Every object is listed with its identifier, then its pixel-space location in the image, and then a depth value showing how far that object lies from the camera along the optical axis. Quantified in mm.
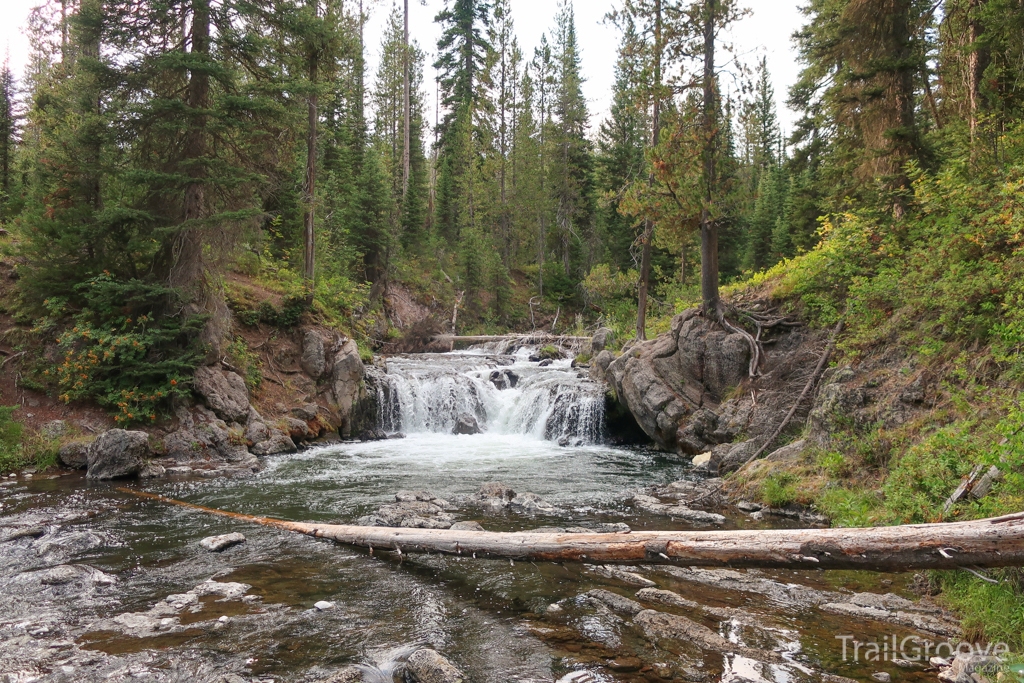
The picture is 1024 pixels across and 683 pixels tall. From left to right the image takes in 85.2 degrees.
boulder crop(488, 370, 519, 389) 20172
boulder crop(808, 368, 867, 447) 9023
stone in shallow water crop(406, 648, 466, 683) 4182
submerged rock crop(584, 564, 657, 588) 6070
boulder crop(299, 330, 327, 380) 16984
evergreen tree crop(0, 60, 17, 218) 22969
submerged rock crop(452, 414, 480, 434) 18297
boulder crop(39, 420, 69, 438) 11867
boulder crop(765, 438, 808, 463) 9734
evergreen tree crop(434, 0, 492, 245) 40750
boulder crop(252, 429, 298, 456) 13734
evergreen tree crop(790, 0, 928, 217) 11531
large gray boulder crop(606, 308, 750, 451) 14172
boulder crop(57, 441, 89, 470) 11477
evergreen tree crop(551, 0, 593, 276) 40969
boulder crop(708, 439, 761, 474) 11648
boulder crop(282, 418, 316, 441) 15055
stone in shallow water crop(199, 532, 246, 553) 7105
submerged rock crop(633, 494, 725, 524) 8406
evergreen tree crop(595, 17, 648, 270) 36250
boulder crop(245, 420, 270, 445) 13898
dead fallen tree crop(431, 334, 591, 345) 26930
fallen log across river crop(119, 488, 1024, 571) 3762
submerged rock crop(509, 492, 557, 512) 9312
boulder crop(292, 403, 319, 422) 15812
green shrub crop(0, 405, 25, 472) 11008
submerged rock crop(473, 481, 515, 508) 9516
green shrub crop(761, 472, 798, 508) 8844
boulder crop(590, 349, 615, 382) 18358
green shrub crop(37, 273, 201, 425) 12531
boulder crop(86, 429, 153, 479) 10797
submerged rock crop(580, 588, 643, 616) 5324
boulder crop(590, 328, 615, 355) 21922
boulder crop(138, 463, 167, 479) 11125
